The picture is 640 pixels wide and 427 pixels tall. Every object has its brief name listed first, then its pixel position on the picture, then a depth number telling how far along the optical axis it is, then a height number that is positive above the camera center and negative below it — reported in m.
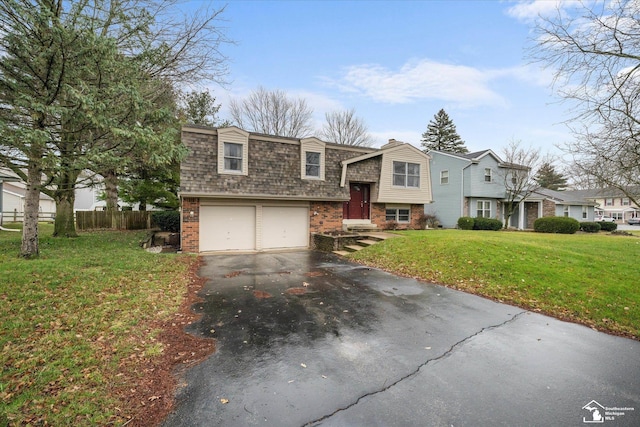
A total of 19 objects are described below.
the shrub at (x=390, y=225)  15.72 -0.69
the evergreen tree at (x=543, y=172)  23.41 +3.72
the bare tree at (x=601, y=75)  4.86 +2.57
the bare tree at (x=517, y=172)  21.75 +3.25
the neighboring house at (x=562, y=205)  24.20 +0.78
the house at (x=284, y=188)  11.64 +1.14
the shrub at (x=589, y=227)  21.56 -1.01
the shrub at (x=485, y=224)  19.69 -0.76
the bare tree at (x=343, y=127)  32.12 +9.78
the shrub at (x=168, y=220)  17.22 -0.54
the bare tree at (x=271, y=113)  28.31 +10.18
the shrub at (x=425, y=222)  16.77 -0.55
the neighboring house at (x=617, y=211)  46.81 +0.50
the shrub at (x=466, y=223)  19.34 -0.68
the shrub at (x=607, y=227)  23.25 -1.08
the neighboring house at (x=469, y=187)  21.48 +2.05
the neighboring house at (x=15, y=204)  24.62 +0.65
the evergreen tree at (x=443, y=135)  42.50 +11.90
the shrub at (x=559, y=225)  18.66 -0.76
